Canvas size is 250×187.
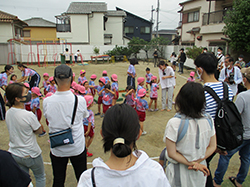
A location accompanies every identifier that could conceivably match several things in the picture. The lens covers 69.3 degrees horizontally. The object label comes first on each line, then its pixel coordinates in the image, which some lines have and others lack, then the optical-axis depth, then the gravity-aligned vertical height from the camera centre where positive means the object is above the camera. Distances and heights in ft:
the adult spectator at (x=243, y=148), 8.37 -4.06
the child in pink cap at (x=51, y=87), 21.36 -3.00
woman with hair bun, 3.73 -2.15
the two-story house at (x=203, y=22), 54.03 +14.35
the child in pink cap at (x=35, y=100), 16.21 -3.47
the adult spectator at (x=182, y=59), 45.29 +1.20
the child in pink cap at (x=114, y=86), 19.54 -2.59
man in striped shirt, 7.51 -0.61
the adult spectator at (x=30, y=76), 21.09 -1.74
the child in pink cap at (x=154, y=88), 22.16 -2.99
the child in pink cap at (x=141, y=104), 15.60 -3.56
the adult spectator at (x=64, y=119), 7.26 -2.34
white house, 78.38 +16.96
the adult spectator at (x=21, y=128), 7.67 -2.87
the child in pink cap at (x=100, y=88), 19.74 -3.02
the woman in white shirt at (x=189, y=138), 5.86 -2.42
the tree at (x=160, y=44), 75.31 +8.10
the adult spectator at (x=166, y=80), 21.19 -1.95
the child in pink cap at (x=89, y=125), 11.83 -4.31
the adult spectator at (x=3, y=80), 16.81 -2.27
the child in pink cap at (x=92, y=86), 22.08 -2.84
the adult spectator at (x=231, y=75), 18.25 -1.05
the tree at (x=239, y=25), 36.70 +8.18
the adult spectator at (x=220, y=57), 32.09 +1.25
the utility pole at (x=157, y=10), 93.68 +27.82
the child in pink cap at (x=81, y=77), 23.09 -2.00
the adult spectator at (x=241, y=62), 32.02 +0.52
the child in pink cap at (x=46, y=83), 22.51 -2.65
